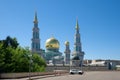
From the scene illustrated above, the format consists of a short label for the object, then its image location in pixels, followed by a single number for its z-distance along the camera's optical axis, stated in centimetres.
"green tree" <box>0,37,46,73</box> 1994
